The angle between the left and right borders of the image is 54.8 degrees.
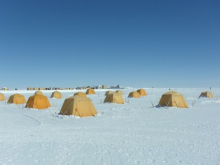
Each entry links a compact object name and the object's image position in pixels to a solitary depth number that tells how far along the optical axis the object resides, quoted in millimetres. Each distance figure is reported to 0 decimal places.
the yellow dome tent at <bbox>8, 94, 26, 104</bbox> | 36625
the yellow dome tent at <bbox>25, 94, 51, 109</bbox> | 28612
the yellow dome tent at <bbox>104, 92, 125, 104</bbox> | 35344
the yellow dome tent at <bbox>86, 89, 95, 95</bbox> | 68462
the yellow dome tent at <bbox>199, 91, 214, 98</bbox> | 49281
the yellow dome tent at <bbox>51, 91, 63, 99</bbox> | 53281
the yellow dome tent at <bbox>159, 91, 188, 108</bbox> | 27792
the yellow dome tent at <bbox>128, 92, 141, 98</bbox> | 53409
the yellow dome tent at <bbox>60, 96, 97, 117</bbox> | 21172
